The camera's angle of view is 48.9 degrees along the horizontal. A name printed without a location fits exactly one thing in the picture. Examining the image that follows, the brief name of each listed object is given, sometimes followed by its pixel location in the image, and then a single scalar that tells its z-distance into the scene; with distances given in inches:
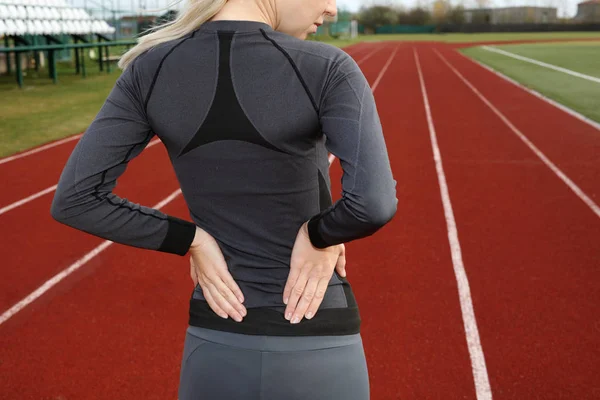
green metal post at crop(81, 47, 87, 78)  826.5
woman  46.8
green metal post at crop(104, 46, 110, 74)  894.8
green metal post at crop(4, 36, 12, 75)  836.6
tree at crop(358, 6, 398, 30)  3472.0
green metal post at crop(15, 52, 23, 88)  673.5
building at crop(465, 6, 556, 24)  3725.4
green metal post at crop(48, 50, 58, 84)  742.4
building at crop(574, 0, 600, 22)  3977.9
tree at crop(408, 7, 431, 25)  3518.7
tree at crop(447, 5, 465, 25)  3602.4
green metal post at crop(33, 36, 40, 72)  895.7
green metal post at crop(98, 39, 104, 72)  899.4
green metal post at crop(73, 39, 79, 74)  853.4
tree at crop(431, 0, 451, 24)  3635.8
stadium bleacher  727.1
